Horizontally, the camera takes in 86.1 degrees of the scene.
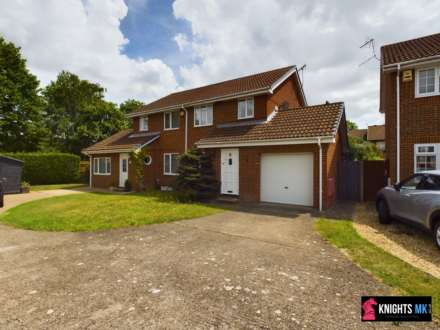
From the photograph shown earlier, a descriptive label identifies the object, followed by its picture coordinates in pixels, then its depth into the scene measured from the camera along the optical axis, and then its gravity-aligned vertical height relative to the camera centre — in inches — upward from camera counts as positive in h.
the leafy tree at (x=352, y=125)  2295.3 +423.4
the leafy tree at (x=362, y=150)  951.9 +76.5
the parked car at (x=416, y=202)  219.0 -36.4
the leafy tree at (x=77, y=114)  1273.4 +305.5
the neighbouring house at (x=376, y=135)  1608.0 +233.1
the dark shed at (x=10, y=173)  657.0 -21.8
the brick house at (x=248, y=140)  426.0 +59.9
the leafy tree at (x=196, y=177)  499.8 -22.2
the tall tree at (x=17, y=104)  1002.1 +271.6
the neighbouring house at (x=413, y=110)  378.3 +96.8
